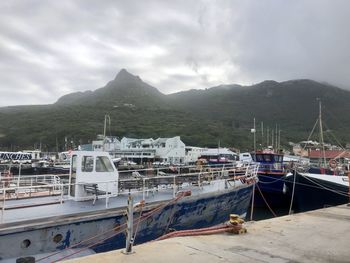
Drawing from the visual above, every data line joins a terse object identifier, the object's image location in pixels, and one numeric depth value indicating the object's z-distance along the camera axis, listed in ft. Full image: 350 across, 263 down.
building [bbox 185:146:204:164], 295.69
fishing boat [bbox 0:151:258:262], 27.91
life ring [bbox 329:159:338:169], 92.71
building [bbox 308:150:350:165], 266.98
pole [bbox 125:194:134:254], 20.33
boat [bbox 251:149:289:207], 86.43
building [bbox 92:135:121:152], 318.82
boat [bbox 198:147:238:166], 256.93
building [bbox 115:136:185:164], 303.81
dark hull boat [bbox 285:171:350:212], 71.00
